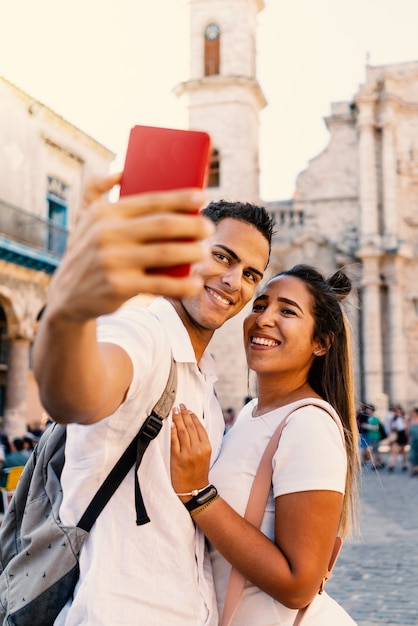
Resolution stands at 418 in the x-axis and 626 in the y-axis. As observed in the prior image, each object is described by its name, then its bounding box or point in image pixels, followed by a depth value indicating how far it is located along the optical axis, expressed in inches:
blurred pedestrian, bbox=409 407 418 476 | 542.6
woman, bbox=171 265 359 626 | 74.8
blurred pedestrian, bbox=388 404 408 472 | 621.9
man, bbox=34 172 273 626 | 39.6
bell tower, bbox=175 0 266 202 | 871.7
